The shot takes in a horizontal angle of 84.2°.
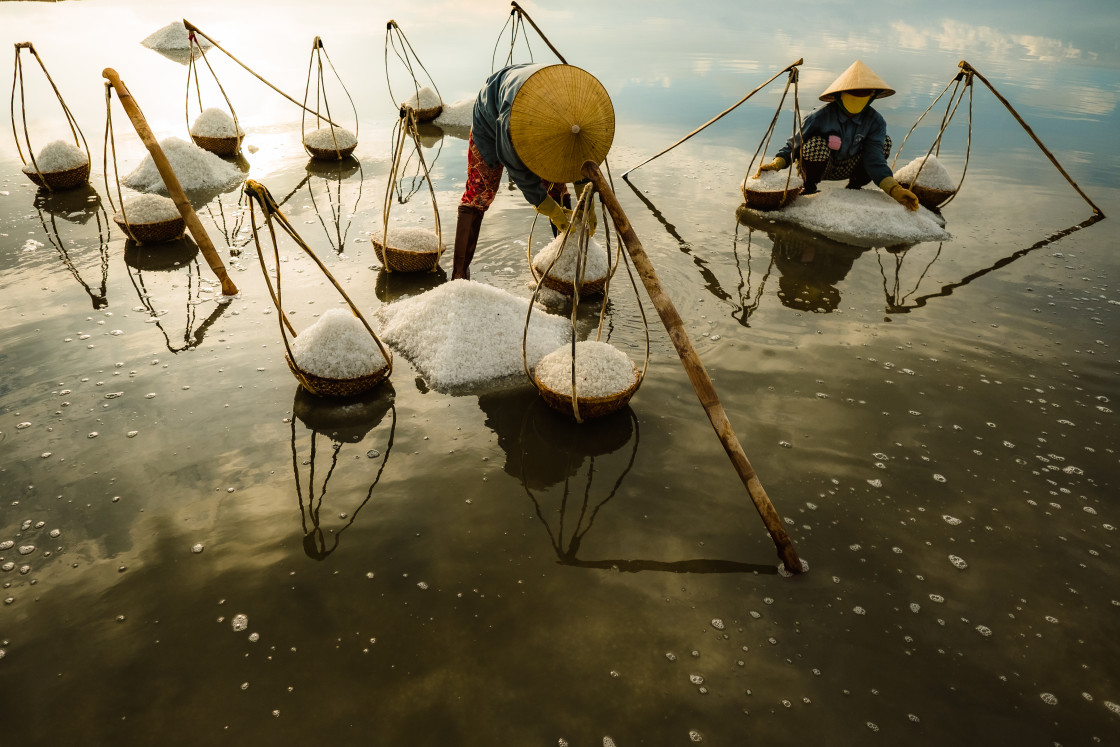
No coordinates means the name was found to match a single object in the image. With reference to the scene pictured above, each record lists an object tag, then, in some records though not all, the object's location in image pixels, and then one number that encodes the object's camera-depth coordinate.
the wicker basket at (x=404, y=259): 3.21
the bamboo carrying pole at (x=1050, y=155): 3.71
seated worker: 3.87
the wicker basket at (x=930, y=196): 4.20
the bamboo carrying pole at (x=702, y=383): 1.64
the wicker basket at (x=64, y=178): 4.20
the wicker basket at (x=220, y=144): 5.13
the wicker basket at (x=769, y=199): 4.12
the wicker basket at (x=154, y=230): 3.41
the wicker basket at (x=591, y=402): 2.10
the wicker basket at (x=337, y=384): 2.24
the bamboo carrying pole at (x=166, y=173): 2.67
